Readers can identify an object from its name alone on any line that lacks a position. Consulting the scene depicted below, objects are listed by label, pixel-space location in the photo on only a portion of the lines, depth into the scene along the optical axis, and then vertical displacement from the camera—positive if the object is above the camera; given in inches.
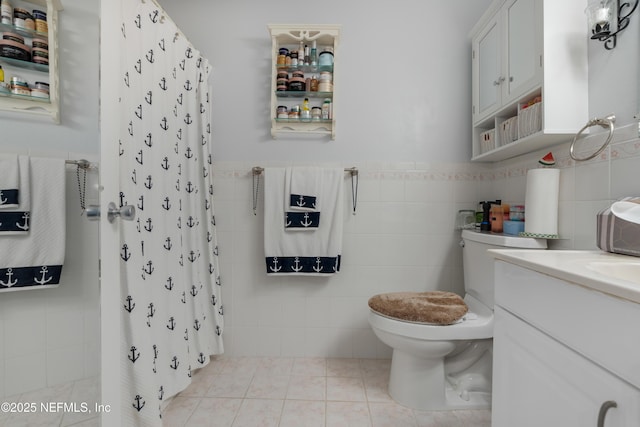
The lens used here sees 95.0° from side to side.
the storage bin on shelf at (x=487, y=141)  59.7 +14.4
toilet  49.6 -25.1
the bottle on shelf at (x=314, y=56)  66.7 +34.9
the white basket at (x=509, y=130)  52.3 +14.5
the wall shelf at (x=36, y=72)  22.7 +11.4
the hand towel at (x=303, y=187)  65.6 +4.8
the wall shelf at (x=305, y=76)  64.6 +30.2
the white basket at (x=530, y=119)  45.8 +14.6
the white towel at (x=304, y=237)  66.7 -6.5
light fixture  38.7 +25.5
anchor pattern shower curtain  40.9 -1.7
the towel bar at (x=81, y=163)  29.0 +4.6
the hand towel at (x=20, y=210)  23.2 -0.2
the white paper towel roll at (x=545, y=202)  47.9 +1.2
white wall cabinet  43.6 +22.4
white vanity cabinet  18.7 -11.5
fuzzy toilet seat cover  49.6 -17.3
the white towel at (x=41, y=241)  23.6 -3.0
